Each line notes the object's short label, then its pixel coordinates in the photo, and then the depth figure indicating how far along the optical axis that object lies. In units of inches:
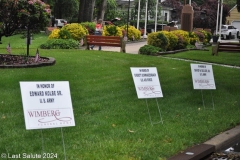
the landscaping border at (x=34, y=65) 572.5
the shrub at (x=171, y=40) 1071.5
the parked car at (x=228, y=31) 2268.7
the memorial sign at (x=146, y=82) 337.4
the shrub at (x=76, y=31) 1080.2
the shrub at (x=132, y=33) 1450.8
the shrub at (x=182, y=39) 1132.1
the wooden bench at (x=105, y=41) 950.4
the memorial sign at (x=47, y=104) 234.5
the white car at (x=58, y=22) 1951.9
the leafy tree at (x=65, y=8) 2326.5
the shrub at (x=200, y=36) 1481.1
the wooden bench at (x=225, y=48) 1009.8
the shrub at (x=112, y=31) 1208.8
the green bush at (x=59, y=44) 937.5
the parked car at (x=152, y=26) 2372.7
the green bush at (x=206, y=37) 1537.6
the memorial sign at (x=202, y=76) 405.3
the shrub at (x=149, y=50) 949.6
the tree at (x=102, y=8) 1777.8
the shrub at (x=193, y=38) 1306.6
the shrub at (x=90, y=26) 1304.0
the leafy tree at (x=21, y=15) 609.0
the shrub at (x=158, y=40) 1010.1
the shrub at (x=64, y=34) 1017.5
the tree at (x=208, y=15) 2620.6
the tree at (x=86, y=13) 1478.8
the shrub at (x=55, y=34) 1023.0
